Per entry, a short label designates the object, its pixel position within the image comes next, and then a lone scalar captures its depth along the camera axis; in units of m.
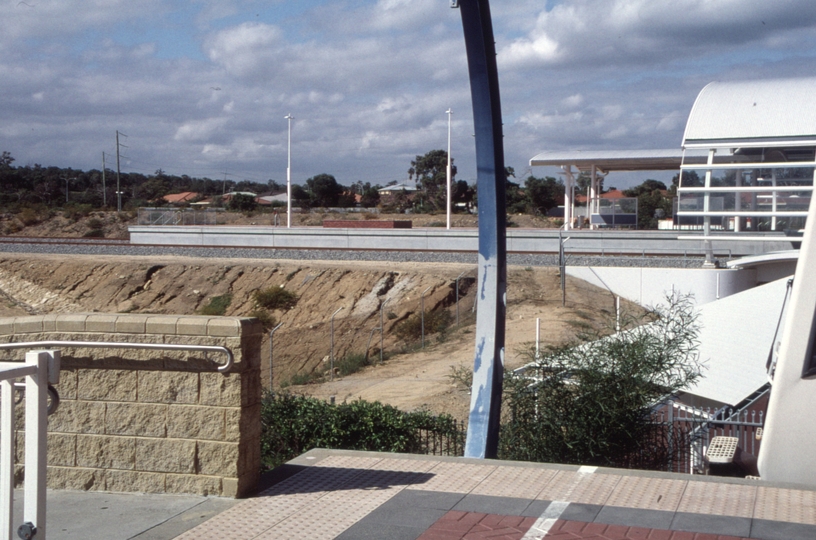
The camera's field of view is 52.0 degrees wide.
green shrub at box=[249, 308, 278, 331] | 33.09
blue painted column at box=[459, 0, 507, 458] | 8.23
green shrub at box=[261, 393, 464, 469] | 10.58
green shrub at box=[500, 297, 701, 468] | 9.00
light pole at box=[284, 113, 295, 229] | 48.51
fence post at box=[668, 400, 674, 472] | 9.61
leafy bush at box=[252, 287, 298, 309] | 33.97
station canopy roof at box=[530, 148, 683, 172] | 40.94
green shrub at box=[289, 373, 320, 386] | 25.47
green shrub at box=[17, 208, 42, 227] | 73.25
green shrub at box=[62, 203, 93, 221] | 74.53
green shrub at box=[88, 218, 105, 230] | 71.28
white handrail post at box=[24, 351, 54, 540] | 3.71
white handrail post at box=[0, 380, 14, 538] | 3.58
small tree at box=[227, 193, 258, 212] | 85.19
